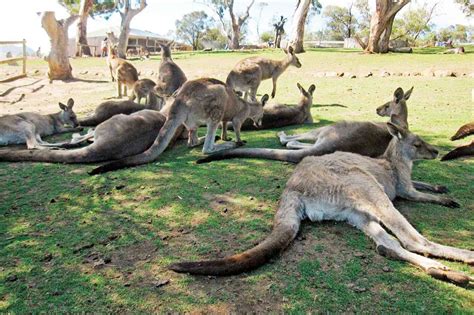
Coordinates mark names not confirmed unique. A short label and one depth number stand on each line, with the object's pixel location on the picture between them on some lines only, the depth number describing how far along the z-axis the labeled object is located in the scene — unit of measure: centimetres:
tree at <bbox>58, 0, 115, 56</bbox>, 2399
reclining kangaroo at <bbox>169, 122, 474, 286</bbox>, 256
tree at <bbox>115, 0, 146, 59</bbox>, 2012
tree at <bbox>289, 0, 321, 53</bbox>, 1858
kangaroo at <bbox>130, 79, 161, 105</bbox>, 869
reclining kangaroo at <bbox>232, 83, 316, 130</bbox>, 688
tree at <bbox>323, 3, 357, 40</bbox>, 5319
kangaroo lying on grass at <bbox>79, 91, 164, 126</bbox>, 694
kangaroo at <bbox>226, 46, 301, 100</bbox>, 841
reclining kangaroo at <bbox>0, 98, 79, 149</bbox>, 589
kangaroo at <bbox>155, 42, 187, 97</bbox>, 796
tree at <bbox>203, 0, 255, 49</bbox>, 3309
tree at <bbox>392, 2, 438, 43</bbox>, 4259
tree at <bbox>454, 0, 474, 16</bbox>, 2904
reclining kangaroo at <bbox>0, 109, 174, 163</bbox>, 492
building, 4056
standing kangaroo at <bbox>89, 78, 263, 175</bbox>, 504
